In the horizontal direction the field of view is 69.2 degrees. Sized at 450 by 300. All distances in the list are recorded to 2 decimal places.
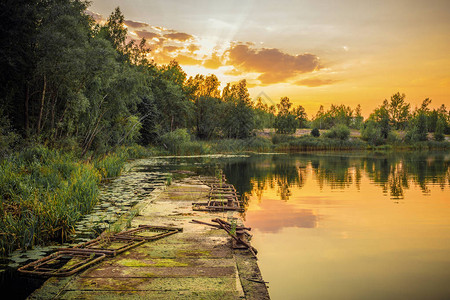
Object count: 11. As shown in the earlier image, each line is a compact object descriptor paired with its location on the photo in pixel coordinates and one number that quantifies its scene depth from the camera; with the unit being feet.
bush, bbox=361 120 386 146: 255.09
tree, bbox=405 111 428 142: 269.13
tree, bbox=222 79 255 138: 237.25
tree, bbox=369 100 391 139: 271.90
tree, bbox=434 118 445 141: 277.03
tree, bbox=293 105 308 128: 324.19
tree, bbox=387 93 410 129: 346.54
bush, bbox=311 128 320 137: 259.39
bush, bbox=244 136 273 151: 199.31
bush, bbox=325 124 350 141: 256.11
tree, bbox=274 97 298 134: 271.28
